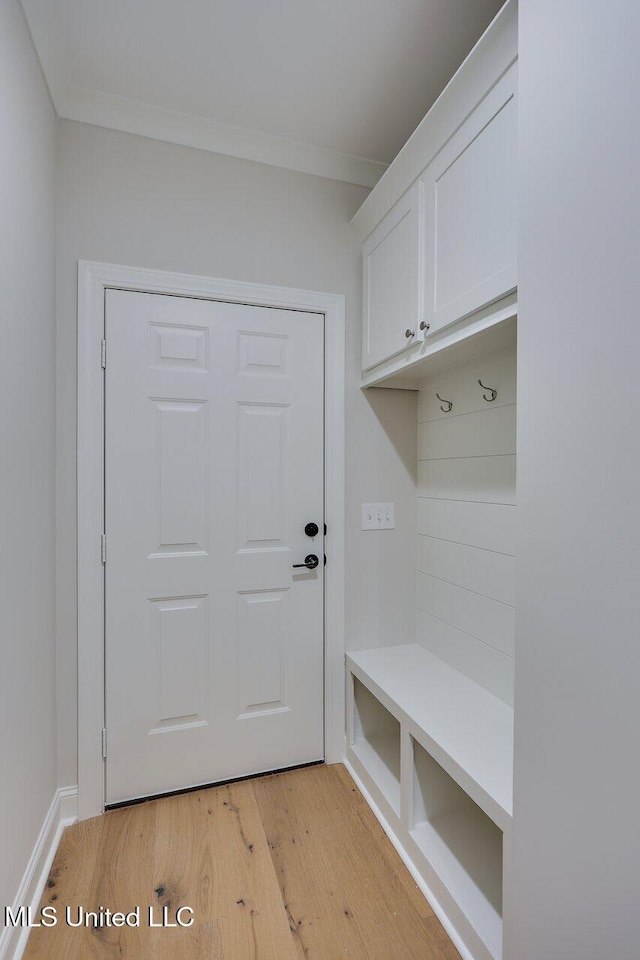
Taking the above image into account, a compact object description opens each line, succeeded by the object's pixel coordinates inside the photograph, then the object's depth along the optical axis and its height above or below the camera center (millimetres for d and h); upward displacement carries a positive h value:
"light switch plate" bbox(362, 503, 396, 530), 2100 -173
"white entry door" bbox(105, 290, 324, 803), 1787 -256
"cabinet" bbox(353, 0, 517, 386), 1149 +783
